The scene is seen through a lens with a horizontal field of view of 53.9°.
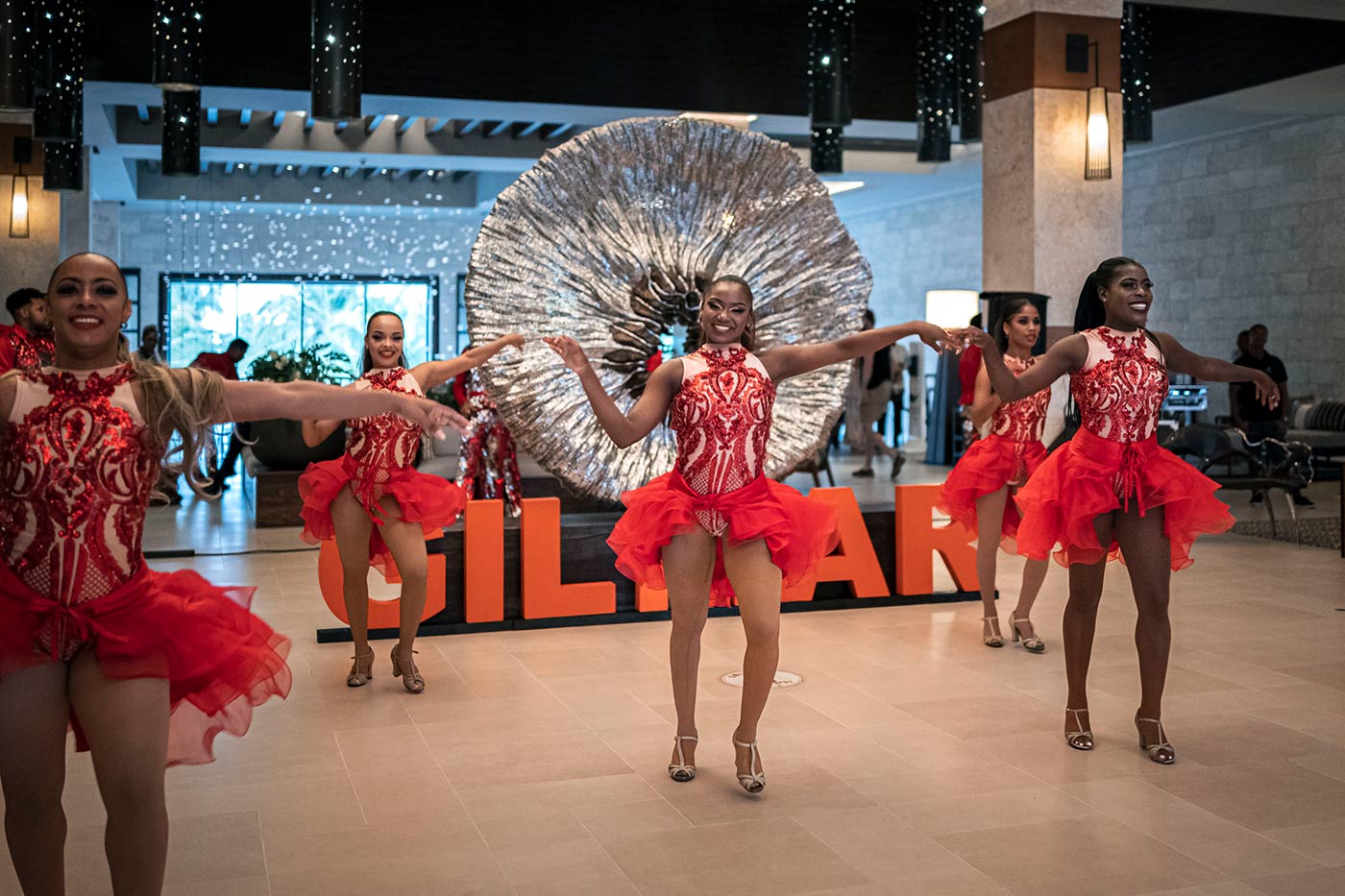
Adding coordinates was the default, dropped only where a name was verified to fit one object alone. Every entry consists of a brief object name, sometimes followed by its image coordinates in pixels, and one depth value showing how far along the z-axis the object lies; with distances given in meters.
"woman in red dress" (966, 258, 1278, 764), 4.21
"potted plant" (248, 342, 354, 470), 10.57
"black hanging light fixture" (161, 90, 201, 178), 9.84
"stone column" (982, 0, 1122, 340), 8.88
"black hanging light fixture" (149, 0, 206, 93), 7.58
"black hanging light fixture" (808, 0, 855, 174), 8.95
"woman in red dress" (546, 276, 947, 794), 3.95
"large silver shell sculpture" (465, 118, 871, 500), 6.64
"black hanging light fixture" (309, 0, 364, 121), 7.65
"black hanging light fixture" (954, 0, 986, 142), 9.09
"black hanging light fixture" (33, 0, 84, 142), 7.77
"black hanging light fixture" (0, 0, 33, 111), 7.44
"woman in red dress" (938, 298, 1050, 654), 6.02
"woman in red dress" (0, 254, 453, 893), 2.46
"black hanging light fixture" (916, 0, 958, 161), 9.23
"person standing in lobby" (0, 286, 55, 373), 4.95
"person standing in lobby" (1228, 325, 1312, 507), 11.12
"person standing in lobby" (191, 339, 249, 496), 11.37
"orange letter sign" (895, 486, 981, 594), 7.05
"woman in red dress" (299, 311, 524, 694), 5.11
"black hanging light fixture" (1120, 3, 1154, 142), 9.32
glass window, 18.92
